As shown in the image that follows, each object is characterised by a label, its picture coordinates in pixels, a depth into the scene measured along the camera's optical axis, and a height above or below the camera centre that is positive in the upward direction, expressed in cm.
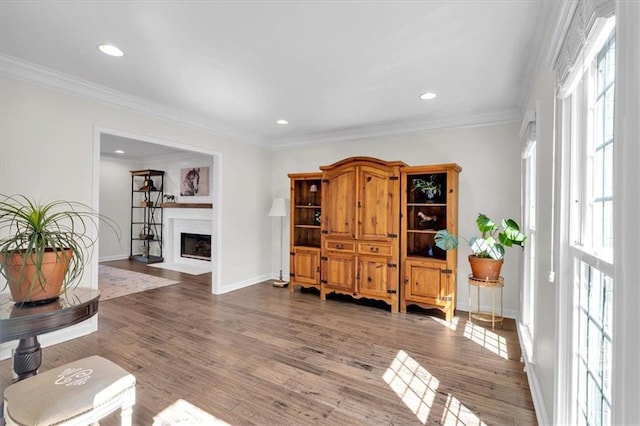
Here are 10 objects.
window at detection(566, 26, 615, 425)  114 -8
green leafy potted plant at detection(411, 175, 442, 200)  400 +38
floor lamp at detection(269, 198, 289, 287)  515 +6
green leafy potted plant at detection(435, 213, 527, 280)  327 -42
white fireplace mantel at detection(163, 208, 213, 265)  717 -33
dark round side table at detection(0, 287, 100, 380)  136 -50
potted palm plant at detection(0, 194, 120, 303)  145 -25
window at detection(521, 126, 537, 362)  286 -21
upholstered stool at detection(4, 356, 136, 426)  128 -82
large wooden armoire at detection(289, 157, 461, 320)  375 -24
